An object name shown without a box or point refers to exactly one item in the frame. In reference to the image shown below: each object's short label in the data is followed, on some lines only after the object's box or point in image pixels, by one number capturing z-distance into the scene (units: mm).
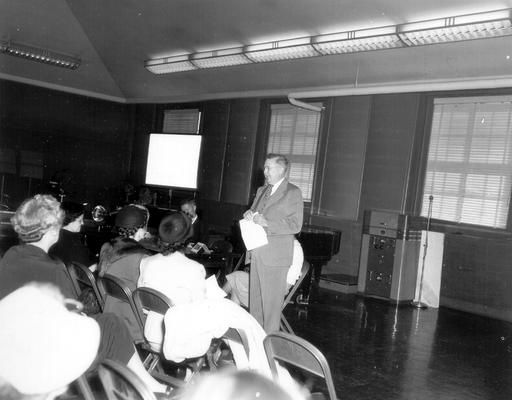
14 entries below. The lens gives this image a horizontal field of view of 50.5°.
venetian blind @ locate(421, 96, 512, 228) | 6645
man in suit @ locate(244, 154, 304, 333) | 4219
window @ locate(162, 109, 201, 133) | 10547
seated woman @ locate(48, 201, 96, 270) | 3745
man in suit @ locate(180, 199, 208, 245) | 6145
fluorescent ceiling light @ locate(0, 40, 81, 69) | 8625
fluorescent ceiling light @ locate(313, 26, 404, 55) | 6059
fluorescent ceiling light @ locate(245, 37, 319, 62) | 6879
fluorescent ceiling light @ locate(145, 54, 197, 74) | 8523
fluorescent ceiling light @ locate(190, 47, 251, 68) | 7720
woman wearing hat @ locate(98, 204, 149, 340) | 3264
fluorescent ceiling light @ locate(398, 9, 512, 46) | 5145
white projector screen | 9859
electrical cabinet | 6871
